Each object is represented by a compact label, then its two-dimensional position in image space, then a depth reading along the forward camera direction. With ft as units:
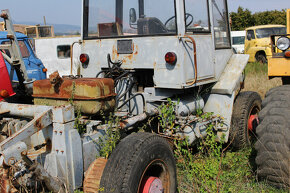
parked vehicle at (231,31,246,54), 74.64
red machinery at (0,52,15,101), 11.99
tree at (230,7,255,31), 94.94
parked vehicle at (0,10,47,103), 14.83
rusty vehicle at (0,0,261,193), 9.67
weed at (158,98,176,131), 13.10
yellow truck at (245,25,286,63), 53.96
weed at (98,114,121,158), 10.80
